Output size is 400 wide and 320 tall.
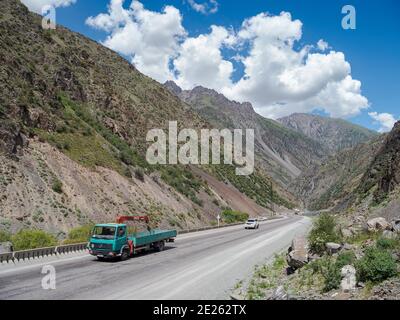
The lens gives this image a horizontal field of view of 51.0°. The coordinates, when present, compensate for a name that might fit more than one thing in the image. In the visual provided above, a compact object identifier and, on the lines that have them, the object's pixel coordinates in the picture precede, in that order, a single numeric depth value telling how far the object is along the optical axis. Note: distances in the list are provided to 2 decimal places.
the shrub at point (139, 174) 50.07
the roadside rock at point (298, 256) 16.08
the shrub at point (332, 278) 11.00
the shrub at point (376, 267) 10.17
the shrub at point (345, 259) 12.00
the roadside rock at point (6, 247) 20.30
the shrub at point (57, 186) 34.47
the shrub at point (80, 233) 27.88
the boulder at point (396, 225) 14.09
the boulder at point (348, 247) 14.35
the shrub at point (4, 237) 22.86
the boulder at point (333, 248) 15.34
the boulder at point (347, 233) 18.63
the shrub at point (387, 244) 11.98
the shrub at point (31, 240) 22.88
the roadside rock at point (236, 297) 12.22
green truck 20.28
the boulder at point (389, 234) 13.22
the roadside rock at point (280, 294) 11.26
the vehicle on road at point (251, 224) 51.69
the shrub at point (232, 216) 64.44
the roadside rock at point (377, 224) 16.93
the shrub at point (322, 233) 16.81
